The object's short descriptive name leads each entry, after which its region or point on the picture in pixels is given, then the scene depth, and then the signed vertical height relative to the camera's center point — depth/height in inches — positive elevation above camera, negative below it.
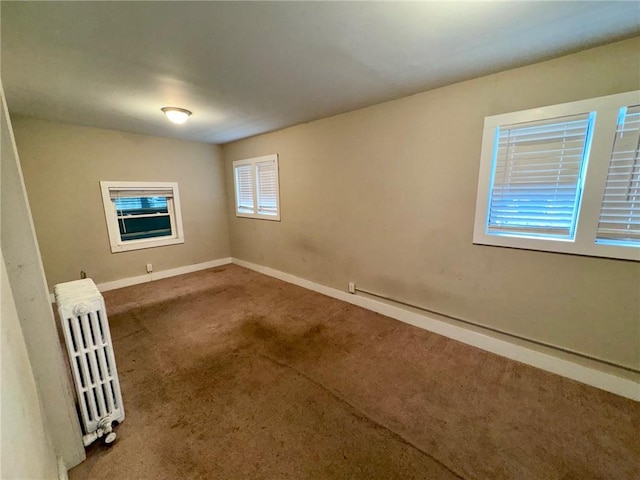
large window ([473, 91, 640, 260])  66.9 +2.9
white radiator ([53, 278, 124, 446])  56.3 -36.9
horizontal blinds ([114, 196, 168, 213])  156.3 -5.5
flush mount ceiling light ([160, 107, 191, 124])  108.7 +34.4
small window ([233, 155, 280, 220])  163.0 +4.2
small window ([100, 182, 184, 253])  151.5 -12.0
